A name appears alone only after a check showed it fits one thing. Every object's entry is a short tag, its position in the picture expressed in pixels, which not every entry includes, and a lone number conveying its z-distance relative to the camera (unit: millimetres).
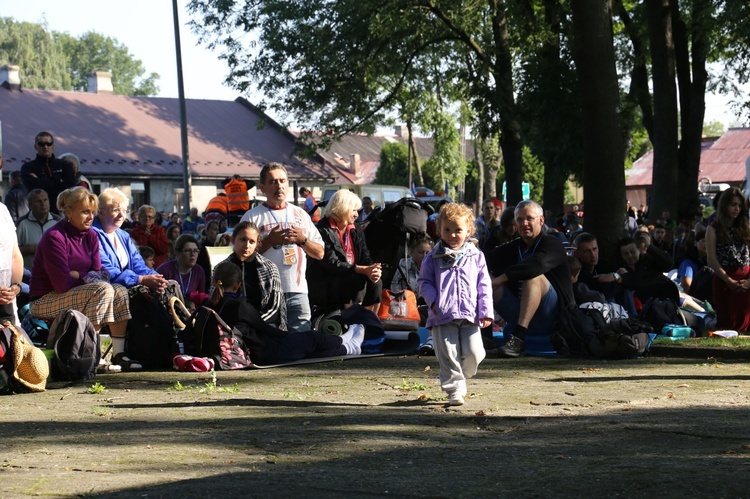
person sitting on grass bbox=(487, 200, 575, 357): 12812
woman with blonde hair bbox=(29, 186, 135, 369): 11445
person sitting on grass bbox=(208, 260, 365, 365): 12312
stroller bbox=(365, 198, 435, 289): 15281
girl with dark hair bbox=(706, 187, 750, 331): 14367
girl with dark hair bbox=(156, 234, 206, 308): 14672
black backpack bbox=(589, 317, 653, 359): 12711
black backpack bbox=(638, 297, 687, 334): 14445
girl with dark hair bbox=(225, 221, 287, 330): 12273
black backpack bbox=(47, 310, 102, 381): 10938
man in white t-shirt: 12528
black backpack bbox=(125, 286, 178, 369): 12242
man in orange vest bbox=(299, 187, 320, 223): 34656
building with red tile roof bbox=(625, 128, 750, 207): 103438
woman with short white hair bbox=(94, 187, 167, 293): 11914
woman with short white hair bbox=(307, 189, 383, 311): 13641
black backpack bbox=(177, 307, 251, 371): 12047
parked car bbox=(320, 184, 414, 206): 40188
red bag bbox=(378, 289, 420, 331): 14422
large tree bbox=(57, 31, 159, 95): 126125
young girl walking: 9305
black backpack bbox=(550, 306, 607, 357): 12953
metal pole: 34000
